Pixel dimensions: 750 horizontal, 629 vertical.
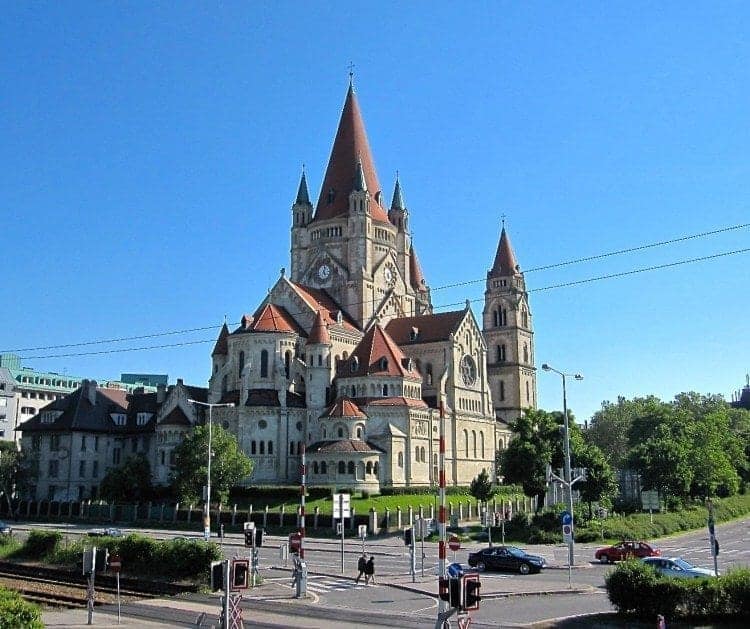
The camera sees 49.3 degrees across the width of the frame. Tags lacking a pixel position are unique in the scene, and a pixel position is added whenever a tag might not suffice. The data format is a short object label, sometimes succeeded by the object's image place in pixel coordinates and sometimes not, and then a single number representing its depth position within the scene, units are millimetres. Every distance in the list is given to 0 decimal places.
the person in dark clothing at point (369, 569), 35938
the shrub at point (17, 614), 18469
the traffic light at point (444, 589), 17078
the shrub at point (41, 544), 41969
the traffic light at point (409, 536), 39253
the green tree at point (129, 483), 82062
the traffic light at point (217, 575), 20391
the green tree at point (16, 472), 88125
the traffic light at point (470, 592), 16656
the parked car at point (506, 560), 41562
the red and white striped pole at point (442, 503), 23219
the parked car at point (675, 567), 34188
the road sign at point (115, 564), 29016
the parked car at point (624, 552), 45344
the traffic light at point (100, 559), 33794
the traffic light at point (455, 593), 16656
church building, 84312
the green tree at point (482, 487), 64688
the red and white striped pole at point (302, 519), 33531
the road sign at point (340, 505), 40500
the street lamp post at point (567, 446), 45359
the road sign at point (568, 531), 40825
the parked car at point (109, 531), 58672
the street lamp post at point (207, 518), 50959
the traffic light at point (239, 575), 20203
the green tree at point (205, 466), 70875
